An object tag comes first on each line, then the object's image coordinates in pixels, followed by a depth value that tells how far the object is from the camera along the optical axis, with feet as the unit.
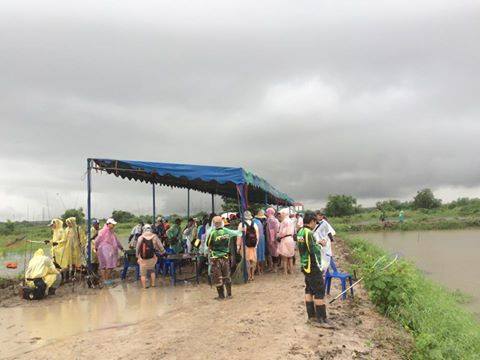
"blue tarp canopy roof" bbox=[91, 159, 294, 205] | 28.78
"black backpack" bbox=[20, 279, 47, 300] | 26.63
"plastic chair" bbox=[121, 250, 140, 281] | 32.58
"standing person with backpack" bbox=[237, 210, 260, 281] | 29.48
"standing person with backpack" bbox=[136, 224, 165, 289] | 28.35
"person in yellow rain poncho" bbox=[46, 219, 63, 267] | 32.53
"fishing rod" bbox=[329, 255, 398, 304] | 20.98
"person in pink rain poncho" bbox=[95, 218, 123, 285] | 30.99
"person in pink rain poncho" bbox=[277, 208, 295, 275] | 32.07
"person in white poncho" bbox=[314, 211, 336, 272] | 23.09
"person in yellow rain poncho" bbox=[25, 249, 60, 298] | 26.63
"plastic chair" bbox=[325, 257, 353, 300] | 22.41
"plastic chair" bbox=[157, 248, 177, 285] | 30.27
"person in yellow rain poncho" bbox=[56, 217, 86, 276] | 32.63
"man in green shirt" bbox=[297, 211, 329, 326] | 17.81
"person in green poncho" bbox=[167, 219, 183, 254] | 37.55
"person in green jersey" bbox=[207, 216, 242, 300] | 24.07
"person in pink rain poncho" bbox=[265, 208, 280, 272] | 33.78
